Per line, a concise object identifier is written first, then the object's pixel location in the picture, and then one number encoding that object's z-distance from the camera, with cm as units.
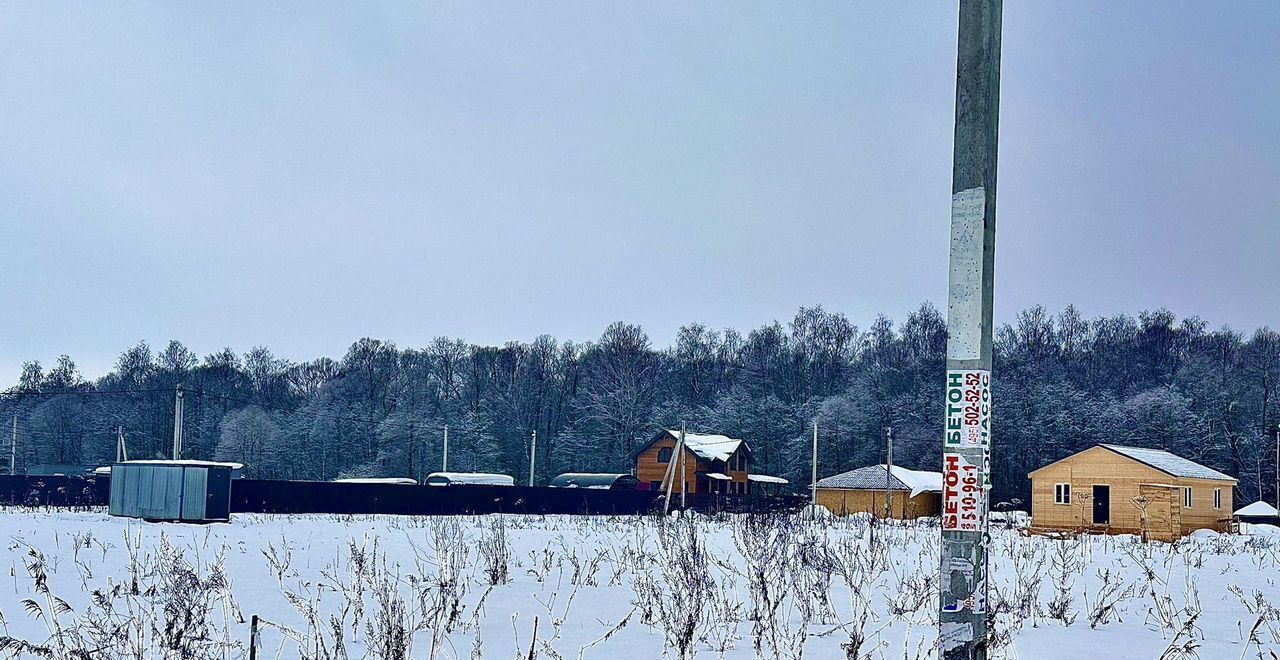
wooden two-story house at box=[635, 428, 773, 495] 6072
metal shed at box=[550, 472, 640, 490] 5900
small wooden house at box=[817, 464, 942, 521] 4656
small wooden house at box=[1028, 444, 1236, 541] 3075
